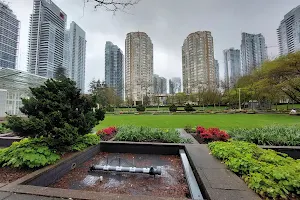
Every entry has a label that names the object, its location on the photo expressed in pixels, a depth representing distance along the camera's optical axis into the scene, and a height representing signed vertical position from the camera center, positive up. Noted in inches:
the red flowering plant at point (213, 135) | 237.5 -42.3
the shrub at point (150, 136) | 236.8 -43.5
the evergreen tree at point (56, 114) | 142.1 -6.9
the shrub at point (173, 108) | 1247.7 -9.4
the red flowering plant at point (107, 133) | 269.7 -45.5
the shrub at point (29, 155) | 126.3 -38.7
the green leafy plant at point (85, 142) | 180.5 -42.0
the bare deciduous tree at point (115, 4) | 102.4 +65.4
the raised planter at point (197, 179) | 87.0 -47.1
